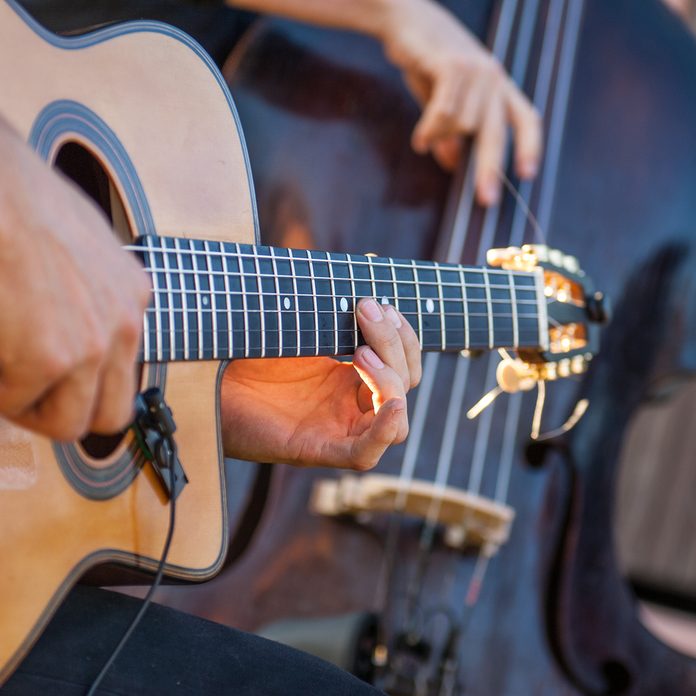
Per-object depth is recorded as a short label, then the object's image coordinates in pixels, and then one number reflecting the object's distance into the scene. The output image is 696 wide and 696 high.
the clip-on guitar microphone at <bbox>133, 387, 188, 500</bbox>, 1.19
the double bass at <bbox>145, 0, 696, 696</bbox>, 1.52
